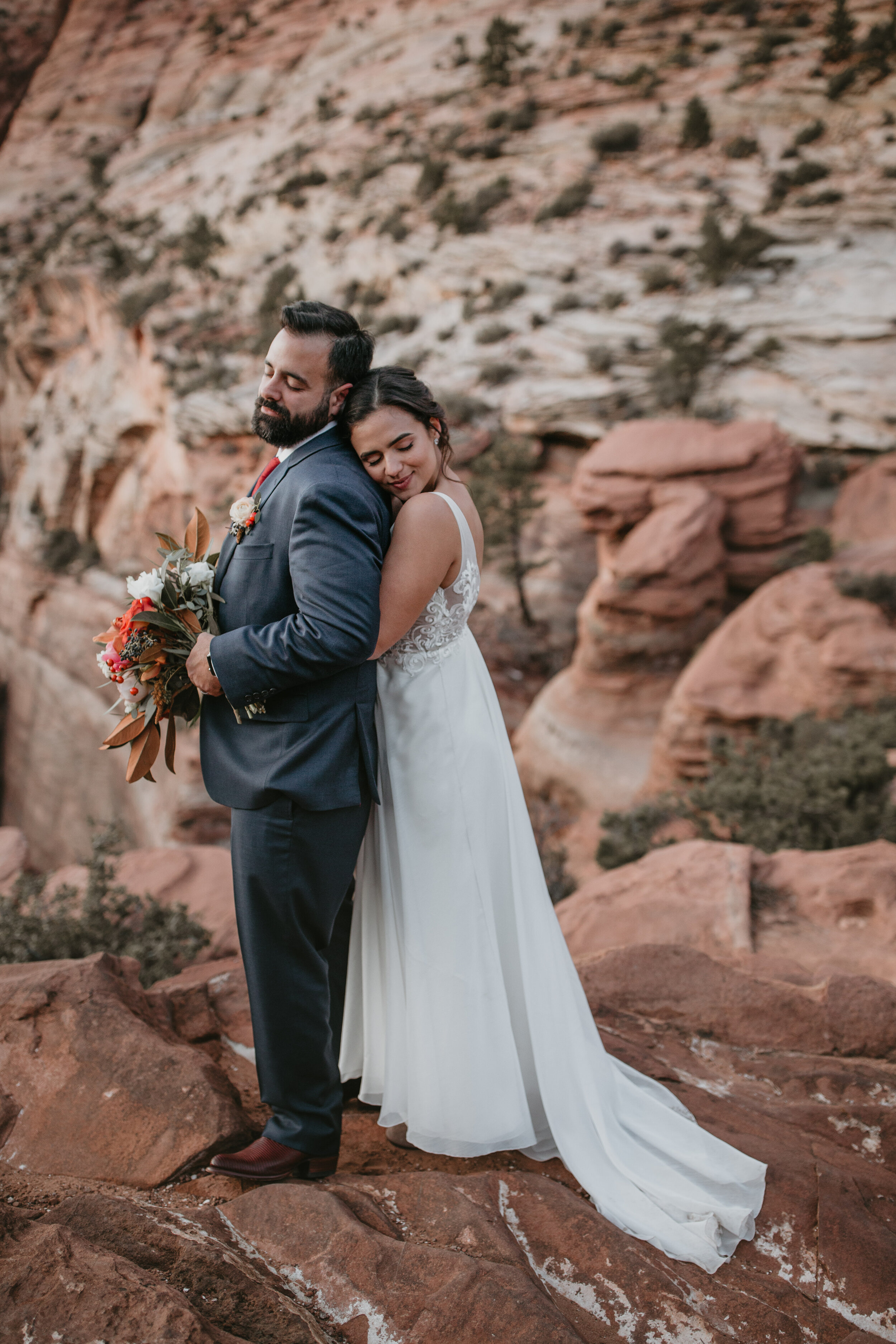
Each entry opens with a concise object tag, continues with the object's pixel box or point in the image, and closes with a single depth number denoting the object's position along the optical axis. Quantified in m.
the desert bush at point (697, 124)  18.11
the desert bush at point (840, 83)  17.91
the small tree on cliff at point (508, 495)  13.15
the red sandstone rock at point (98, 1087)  2.12
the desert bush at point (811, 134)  17.42
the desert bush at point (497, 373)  15.49
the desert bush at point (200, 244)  22.20
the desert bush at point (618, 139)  18.88
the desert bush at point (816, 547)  9.79
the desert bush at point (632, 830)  7.51
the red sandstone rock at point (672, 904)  4.05
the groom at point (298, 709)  1.95
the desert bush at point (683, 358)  13.50
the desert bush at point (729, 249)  15.23
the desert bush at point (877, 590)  8.03
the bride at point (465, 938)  2.17
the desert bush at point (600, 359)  14.49
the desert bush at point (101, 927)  4.28
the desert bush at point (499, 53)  22.20
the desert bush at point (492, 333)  16.33
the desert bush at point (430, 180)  20.03
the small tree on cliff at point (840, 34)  18.58
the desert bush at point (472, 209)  18.89
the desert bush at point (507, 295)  16.92
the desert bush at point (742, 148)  17.75
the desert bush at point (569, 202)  18.06
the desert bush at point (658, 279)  15.68
